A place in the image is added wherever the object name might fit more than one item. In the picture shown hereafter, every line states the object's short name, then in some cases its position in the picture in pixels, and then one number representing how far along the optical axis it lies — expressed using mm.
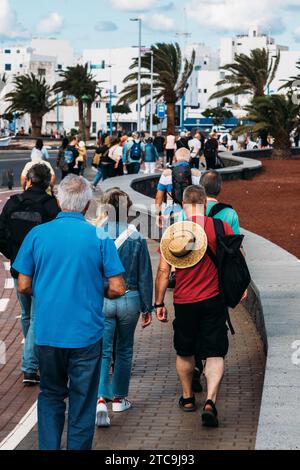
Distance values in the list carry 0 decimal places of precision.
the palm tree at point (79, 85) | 100875
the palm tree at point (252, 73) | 66750
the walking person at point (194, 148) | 36606
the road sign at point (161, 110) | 74250
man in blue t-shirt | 6047
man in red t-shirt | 7641
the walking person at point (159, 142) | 48344
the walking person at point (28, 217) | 8734
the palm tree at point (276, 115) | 49719
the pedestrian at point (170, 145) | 42000
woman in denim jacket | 7668
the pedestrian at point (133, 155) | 32656
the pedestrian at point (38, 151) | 21178
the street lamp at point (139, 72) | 70956
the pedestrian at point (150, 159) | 35031
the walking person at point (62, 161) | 28234
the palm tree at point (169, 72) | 70919
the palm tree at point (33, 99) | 100125
